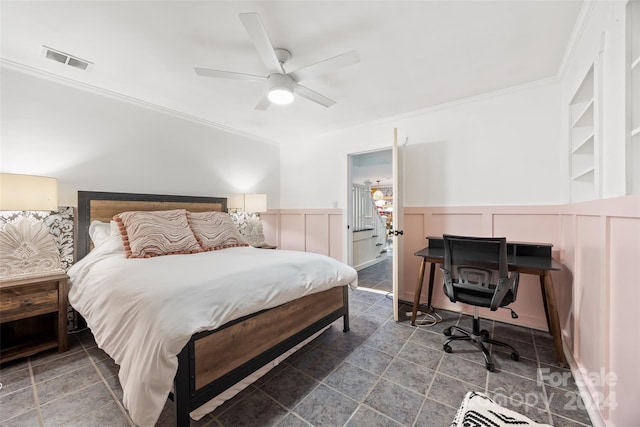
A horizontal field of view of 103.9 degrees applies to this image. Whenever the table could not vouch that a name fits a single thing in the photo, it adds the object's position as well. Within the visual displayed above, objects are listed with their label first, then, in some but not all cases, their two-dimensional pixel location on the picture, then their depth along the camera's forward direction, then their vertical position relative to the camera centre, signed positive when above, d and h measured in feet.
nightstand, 6.40 -2.78
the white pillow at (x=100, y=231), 8.32 -0.70
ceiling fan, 5.41 +3.63
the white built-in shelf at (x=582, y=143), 6.43 +1.84
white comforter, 3.89 -1.78
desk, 6.59 -1.50
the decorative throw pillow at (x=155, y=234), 7.66 -0.77
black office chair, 6.34 -1.76
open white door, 8.95 -0.69
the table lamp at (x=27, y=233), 6.53 -0.66
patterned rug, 4.50 -3.82
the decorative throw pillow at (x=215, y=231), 9.36 -0.79
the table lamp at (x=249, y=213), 13.01 -0.13
